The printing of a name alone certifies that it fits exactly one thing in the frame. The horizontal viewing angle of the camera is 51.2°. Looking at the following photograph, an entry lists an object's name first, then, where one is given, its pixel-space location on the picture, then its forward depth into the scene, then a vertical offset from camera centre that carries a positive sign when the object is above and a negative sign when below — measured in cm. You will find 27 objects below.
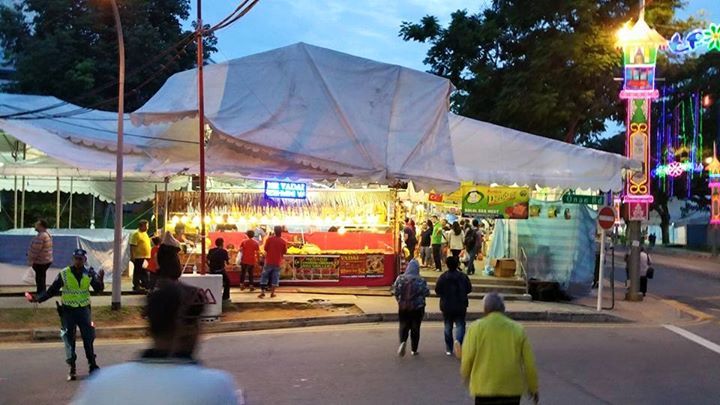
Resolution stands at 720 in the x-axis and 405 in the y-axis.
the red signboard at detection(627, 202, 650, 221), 2195 +68
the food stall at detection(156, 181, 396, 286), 2153 +6
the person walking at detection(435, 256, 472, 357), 1163 -104
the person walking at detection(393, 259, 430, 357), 1176 -115
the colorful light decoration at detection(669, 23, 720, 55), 1959 +521
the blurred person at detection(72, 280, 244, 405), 260 -52
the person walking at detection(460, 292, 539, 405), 564 -100
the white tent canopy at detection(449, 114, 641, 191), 2219 +211
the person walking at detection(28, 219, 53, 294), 1695 -68
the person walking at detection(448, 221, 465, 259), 2355 -24
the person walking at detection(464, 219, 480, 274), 2388 -43
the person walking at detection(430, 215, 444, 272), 2594 -48
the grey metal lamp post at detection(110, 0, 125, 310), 1585 +97
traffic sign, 1916 +40
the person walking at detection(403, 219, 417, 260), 2442 -24
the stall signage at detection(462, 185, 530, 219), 2158 +88
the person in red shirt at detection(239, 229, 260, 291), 1948 -73
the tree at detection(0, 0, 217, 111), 3544 +899
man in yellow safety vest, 967 -104
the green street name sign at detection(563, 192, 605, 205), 1969 +90
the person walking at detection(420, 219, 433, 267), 2741 -48
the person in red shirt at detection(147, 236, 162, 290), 1758 -93
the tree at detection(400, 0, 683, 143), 2784 +679
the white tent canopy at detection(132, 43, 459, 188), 2030 +329
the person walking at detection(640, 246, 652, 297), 2294 -107
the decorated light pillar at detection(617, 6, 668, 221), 2202 +404
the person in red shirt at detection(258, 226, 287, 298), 1888 -79
